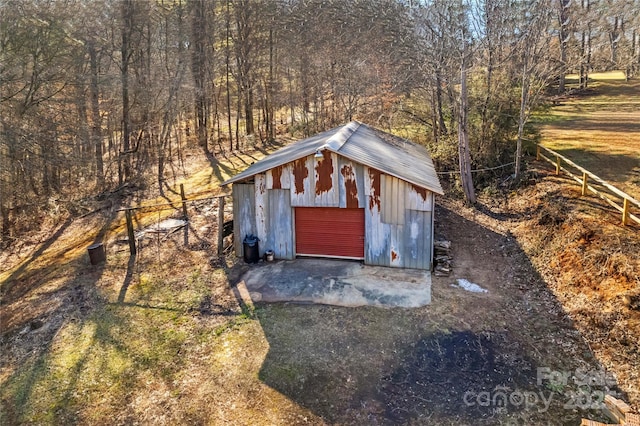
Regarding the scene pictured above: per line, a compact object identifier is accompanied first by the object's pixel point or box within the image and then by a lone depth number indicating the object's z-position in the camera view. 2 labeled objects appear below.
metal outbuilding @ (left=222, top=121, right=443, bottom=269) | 10.66
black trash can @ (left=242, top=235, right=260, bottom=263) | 11.52
